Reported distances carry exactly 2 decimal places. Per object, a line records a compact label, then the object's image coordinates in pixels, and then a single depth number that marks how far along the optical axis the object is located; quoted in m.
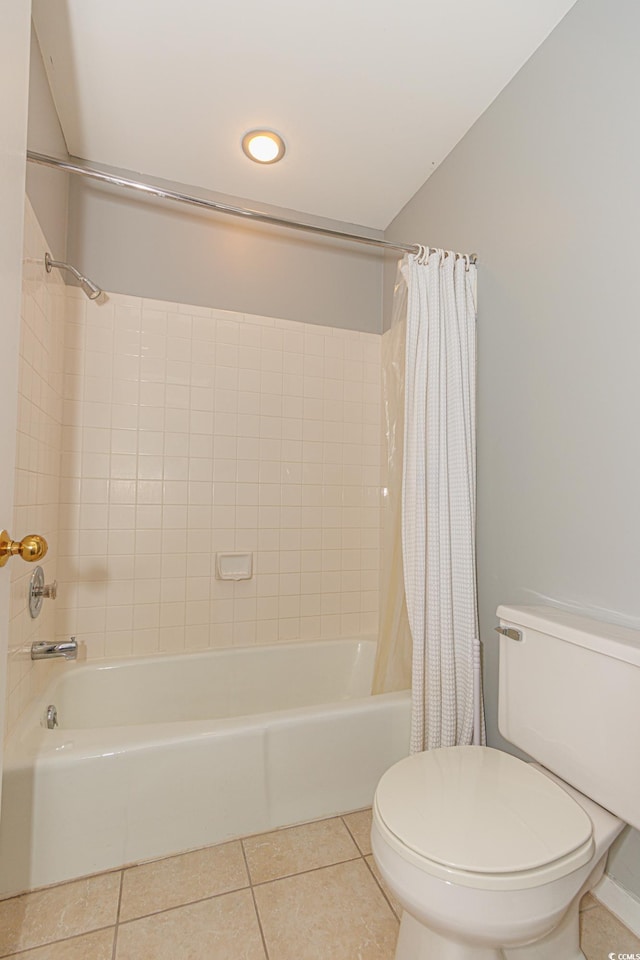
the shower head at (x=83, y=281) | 1.65
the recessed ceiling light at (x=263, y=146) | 1.82
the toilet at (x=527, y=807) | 0.83
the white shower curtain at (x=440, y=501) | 1.53
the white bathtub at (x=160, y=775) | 1.24
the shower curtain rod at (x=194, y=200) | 1.40
